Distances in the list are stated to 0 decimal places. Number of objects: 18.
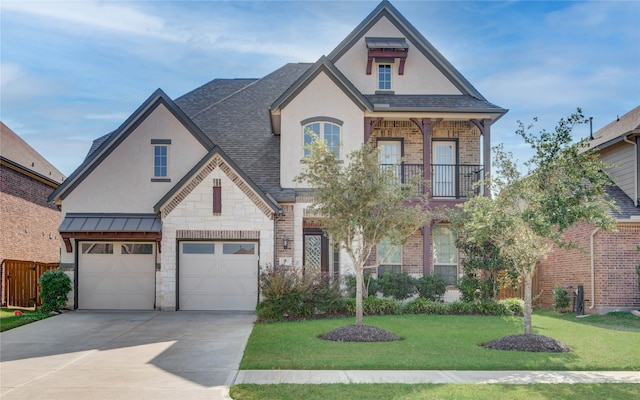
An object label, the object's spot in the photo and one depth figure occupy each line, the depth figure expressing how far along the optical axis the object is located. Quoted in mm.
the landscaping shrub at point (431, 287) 20141
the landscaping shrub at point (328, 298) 17781
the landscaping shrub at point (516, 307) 18812
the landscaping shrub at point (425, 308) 18781
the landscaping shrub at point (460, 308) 18844
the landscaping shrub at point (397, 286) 19969
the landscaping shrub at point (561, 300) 20672
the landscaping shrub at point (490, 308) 18719
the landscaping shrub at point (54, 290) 19156
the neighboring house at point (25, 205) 23859
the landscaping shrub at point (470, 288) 19125
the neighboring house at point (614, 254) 19703
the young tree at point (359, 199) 14633
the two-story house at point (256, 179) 19828
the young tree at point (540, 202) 12508
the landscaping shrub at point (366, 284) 19562
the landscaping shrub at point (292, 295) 17297
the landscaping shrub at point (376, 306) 18156
